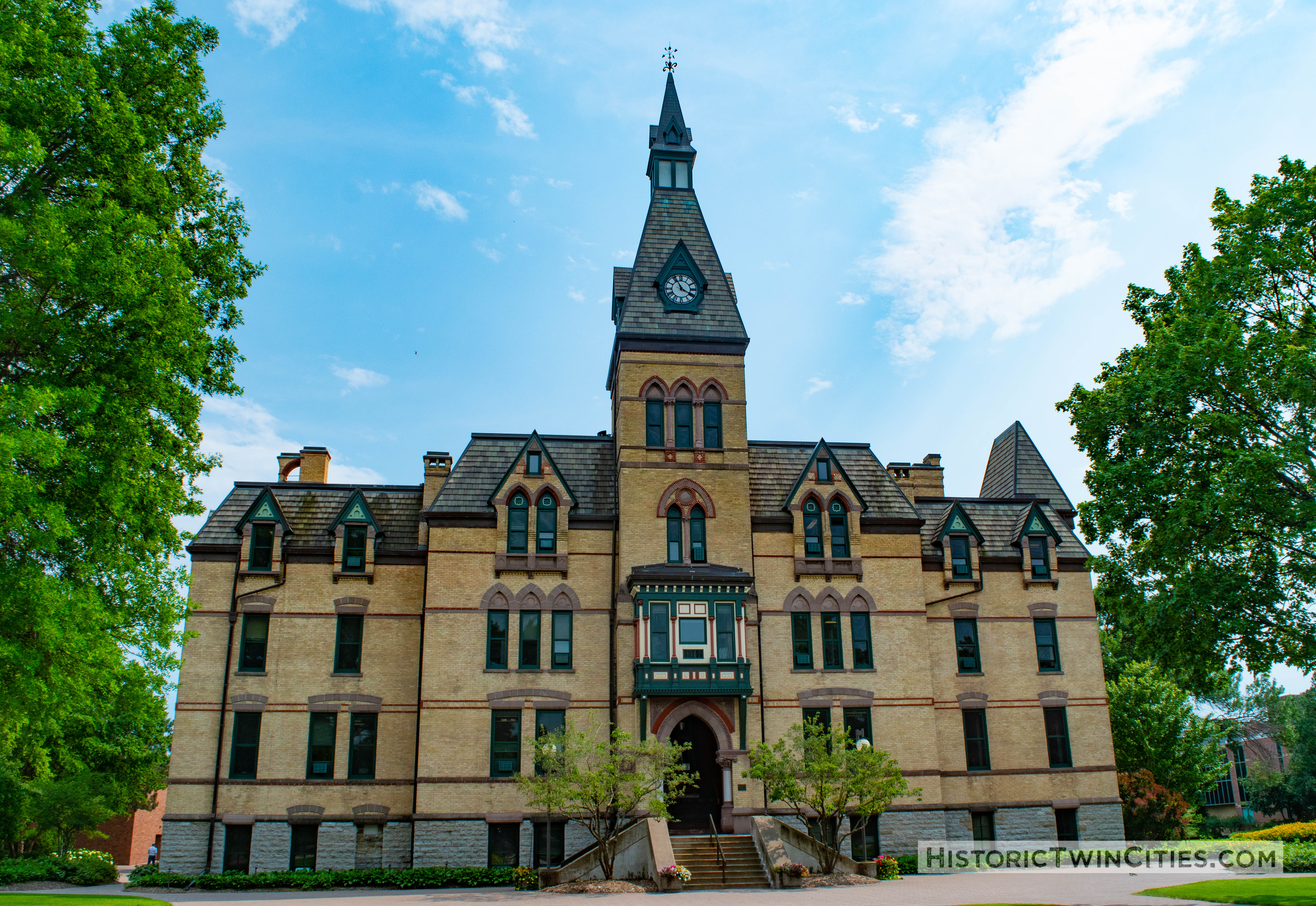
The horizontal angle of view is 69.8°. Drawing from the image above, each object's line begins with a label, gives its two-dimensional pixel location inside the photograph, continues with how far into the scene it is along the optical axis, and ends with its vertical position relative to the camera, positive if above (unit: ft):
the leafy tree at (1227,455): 72.13 +21.50
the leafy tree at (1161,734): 132.77 -0.08
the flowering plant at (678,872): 77.77 -10.72
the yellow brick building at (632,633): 97.86 +11.04
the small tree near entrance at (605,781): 83.30 -3.74
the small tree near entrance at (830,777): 85.15 -3.58
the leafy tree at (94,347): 52.54 +23.30
